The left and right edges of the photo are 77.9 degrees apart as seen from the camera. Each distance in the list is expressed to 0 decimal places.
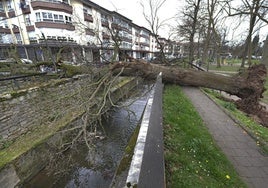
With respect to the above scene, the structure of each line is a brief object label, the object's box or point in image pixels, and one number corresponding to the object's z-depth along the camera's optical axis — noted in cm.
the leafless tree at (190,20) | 1549
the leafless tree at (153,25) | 1098
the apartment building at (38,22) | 2402
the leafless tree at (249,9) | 1086
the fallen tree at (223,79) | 706
